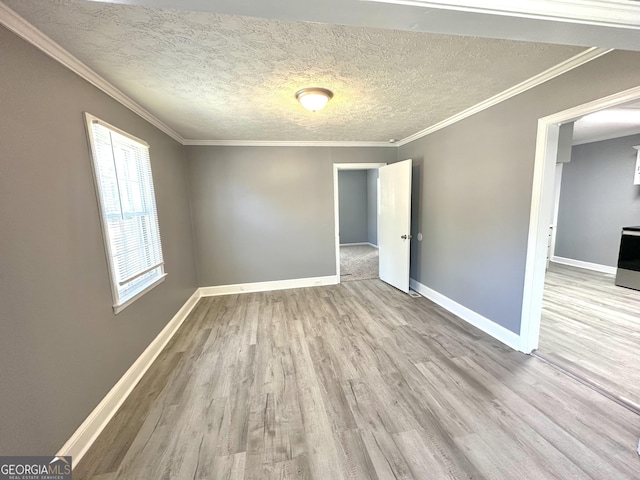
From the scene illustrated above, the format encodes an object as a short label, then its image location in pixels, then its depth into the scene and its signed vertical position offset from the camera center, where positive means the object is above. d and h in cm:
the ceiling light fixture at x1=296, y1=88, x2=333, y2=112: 212 +91
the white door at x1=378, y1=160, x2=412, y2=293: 380 -37
